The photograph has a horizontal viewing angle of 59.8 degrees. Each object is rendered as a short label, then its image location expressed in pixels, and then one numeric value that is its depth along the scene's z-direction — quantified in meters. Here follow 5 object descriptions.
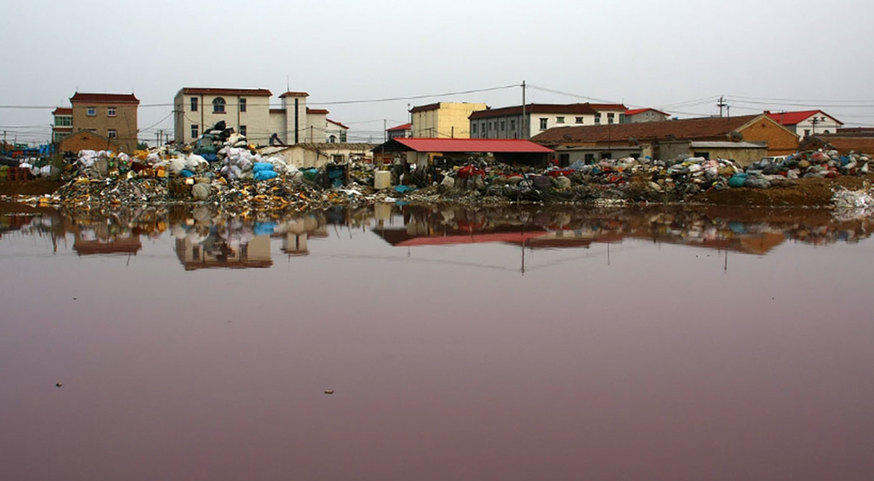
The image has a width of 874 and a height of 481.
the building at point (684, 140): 34.38
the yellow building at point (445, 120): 64.06
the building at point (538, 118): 56.09
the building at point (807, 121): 60.09
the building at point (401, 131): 76.12
